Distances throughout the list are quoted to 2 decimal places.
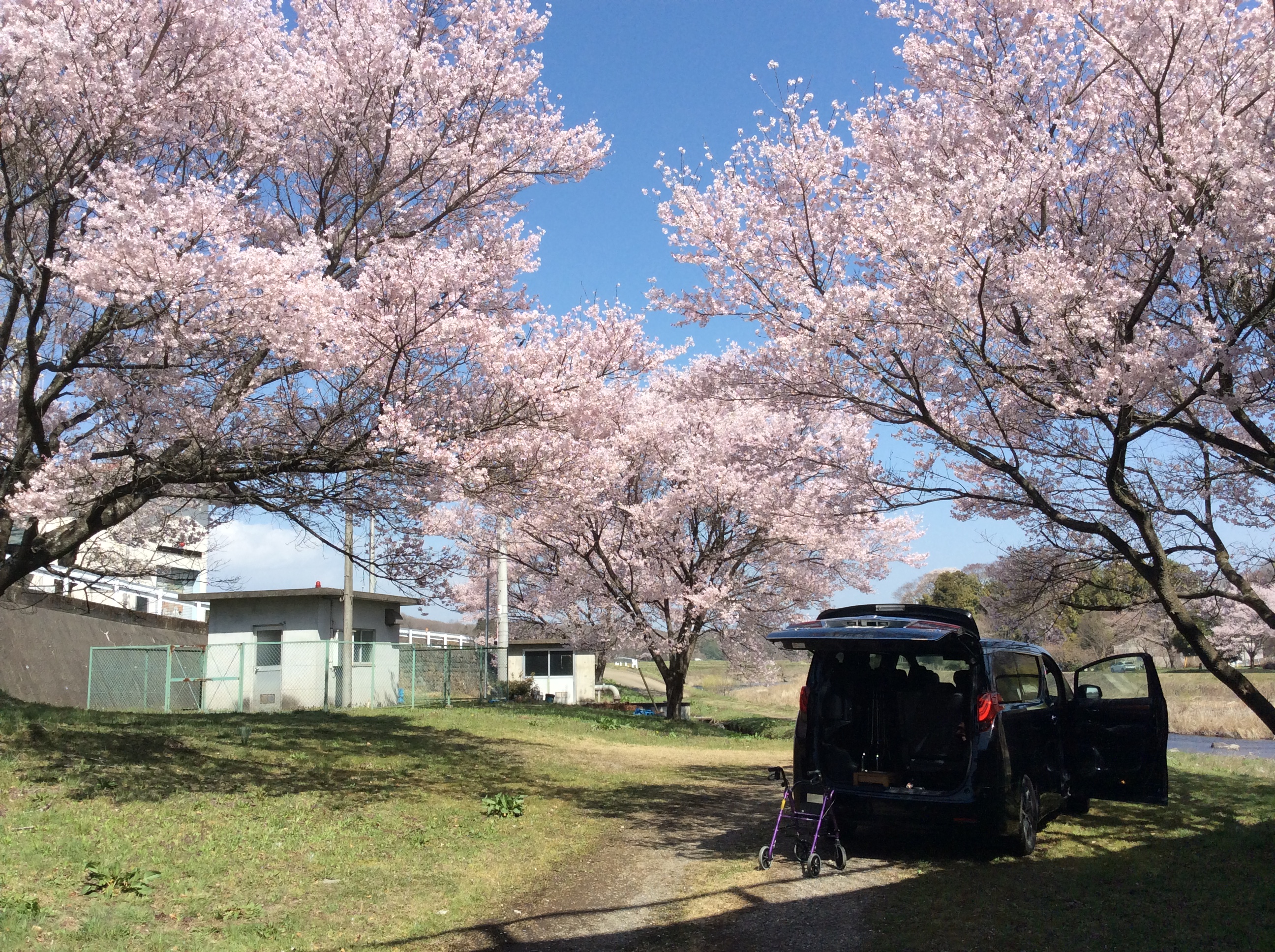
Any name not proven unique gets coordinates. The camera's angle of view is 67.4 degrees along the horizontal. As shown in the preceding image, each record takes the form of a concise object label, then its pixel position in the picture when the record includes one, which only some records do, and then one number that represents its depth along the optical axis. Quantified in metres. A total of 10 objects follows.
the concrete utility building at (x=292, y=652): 24.66
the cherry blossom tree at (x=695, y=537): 20.48
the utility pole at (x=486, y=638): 26.72
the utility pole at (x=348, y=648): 23.75
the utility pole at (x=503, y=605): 25.77
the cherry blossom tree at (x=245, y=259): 7.91
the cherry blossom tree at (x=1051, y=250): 7.76
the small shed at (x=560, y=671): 39.16
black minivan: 6.95
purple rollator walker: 6.76
